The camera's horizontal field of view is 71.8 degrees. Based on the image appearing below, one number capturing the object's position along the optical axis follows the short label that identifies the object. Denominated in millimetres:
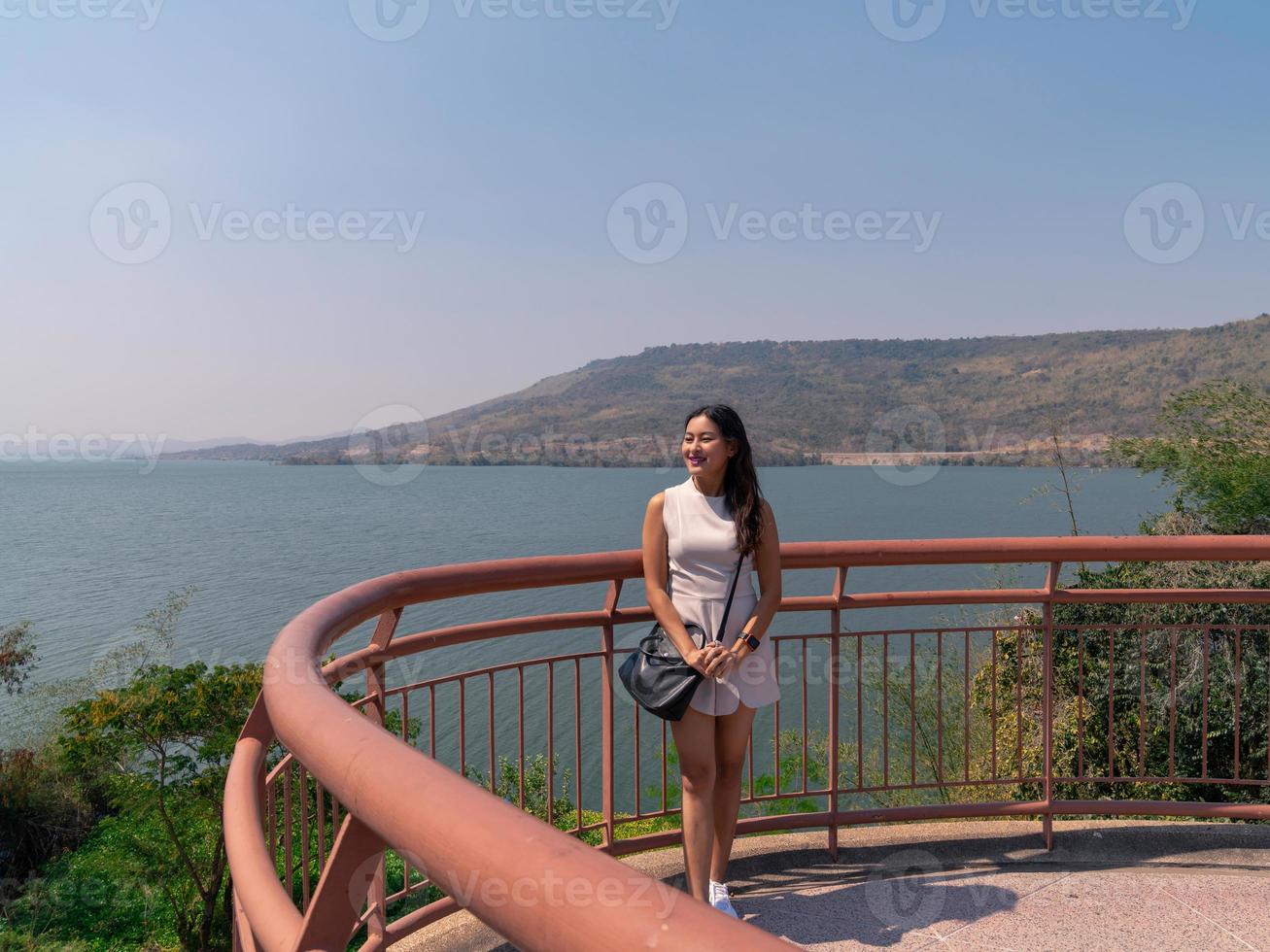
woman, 2787
